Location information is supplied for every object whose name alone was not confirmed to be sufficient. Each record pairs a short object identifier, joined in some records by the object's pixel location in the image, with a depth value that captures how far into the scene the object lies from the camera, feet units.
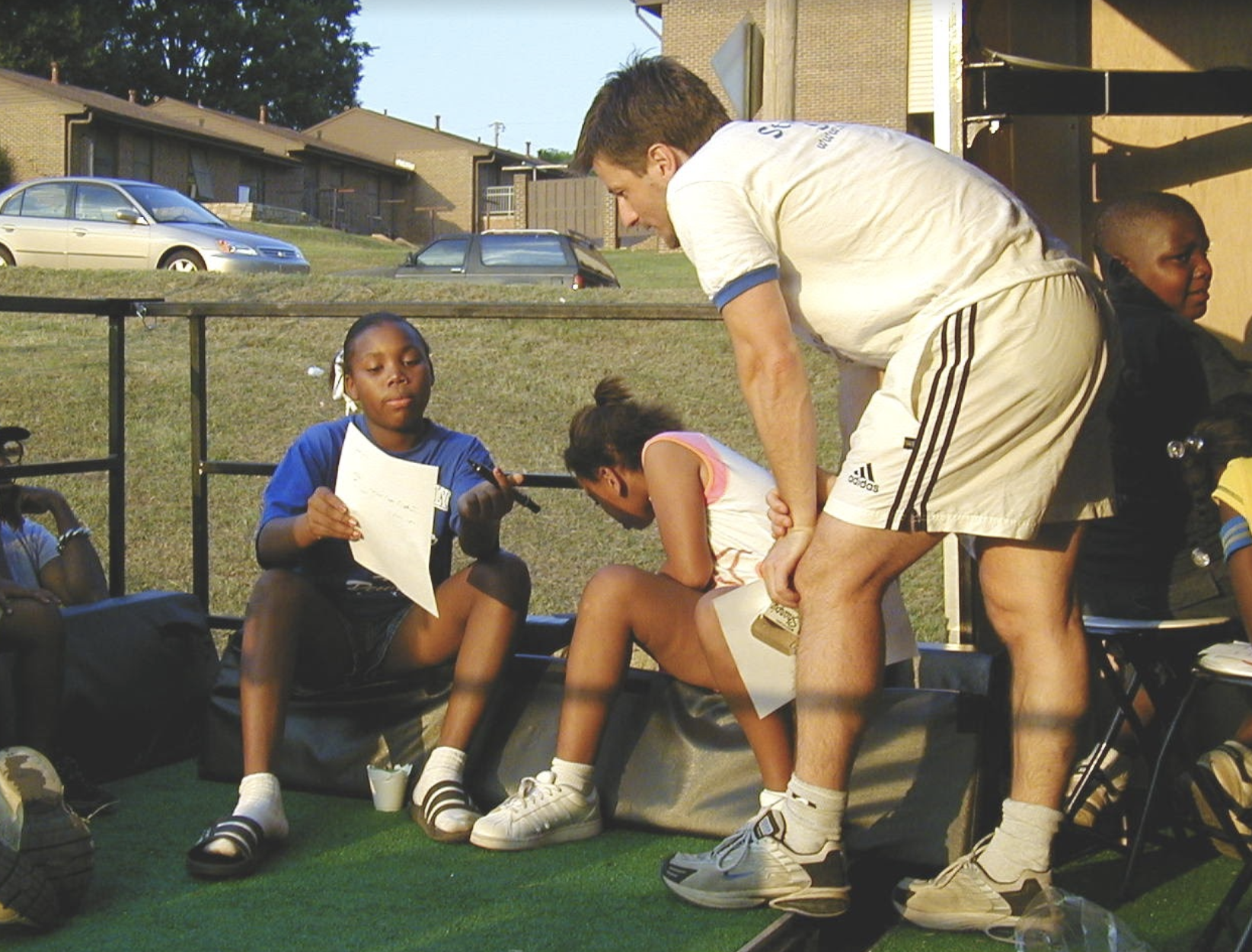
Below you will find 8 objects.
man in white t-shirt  7.96
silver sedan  51.31
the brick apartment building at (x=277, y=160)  108.58
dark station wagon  55.83
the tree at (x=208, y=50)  146.00
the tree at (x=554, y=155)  197.47
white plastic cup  11.10
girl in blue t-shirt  10.36
